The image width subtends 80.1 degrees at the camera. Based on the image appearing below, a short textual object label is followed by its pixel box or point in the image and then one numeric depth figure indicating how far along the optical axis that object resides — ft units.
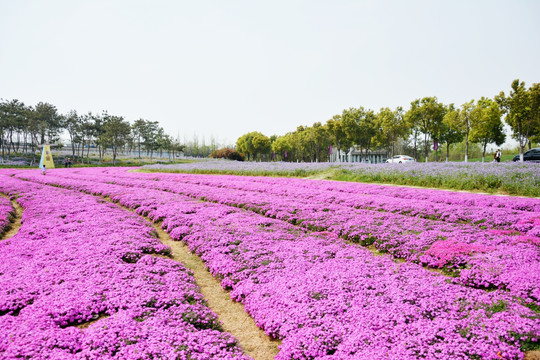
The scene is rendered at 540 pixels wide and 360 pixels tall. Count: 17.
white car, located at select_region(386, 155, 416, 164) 146.38
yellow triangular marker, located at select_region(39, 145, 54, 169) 130.06
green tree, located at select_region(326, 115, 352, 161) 233.14
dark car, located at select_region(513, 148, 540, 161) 109.60
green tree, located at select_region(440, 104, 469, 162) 170.50
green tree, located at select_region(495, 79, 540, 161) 126.62
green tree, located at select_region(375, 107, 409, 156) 210.18
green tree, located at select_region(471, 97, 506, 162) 163.73
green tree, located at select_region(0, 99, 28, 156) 253.03
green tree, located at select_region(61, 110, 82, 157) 290.07
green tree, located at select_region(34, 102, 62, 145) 267.27
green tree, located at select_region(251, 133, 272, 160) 346.95
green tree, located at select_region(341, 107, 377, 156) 224.53
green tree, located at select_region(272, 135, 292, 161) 353.31
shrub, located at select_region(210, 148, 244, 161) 354.13
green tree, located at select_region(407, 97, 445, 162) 181.16
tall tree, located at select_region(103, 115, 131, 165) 261.65
